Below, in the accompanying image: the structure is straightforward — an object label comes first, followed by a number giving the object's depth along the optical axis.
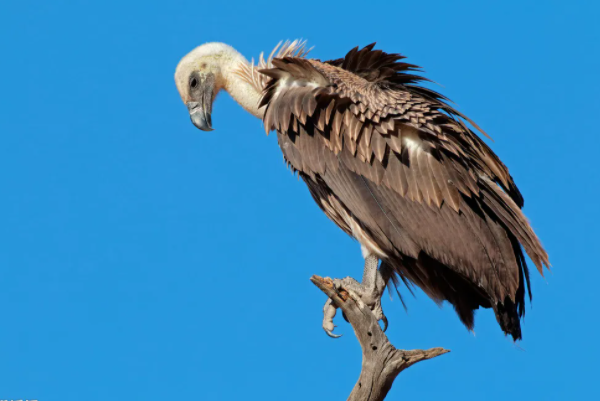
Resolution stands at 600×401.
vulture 15.34
